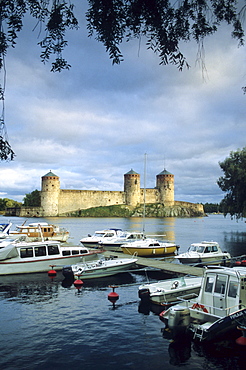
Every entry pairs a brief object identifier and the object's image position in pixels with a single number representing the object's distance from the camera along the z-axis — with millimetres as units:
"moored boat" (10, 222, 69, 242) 33375
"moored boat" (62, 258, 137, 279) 17172
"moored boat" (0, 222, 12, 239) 31375
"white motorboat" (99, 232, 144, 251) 27905
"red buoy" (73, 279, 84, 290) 16156
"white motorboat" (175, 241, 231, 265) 21031
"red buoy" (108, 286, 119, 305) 13602
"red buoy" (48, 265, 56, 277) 18266
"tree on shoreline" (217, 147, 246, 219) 38375
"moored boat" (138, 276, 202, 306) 12516
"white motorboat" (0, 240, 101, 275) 18375
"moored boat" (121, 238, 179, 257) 24938
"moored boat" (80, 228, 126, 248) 29992
